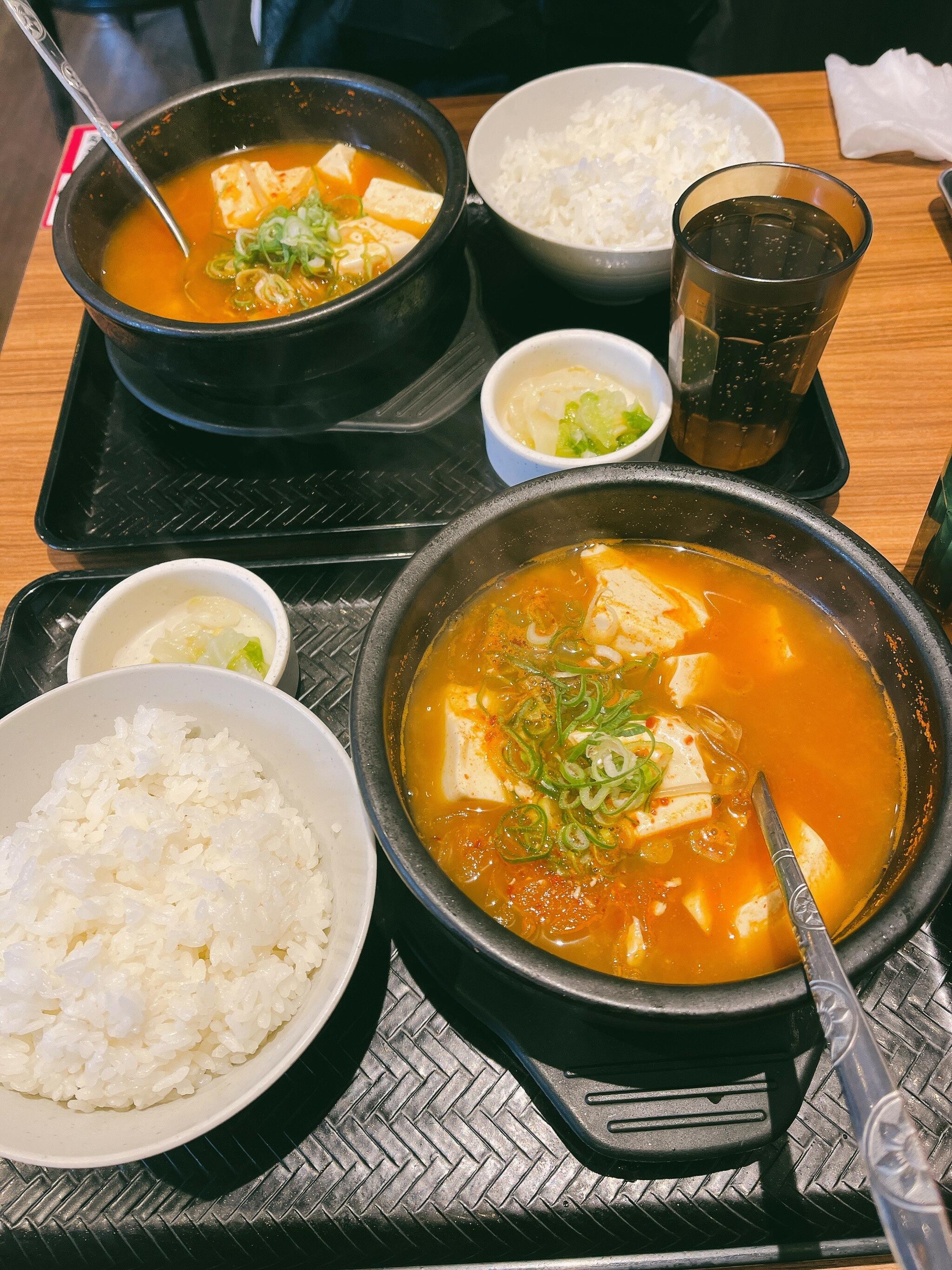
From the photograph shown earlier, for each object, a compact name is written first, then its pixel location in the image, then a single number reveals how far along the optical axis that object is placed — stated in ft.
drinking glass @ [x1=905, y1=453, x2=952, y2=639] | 1.24
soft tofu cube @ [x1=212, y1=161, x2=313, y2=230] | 1.83
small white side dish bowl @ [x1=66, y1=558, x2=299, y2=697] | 1.31
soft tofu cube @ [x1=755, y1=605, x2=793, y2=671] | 1.20
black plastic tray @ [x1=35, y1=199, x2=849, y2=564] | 1.51
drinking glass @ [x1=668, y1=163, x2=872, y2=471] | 1.32
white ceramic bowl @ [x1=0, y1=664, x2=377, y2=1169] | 0.95
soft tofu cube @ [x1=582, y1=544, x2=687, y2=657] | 1.20
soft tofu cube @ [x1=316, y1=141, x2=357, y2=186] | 1.88
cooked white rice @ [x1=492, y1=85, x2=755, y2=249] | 1.65
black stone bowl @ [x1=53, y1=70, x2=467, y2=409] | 1.44
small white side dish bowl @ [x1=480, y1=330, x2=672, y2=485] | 1.44
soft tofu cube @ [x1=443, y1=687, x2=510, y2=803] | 1.10
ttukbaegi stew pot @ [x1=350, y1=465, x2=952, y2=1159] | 0.89
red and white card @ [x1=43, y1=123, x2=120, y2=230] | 2.13
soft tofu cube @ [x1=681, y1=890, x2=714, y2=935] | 1.04
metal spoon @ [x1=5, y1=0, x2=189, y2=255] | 1.52
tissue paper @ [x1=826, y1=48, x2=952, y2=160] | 1.88
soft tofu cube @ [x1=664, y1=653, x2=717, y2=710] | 1.17
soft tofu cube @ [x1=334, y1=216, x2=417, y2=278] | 1.71
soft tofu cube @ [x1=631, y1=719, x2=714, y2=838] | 1.08
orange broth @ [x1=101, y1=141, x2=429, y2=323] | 1.76
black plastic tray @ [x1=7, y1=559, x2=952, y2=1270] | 1.02
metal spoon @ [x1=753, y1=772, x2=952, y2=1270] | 0.68
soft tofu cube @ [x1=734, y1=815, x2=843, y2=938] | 1.04
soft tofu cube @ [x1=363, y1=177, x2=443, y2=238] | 1.78
